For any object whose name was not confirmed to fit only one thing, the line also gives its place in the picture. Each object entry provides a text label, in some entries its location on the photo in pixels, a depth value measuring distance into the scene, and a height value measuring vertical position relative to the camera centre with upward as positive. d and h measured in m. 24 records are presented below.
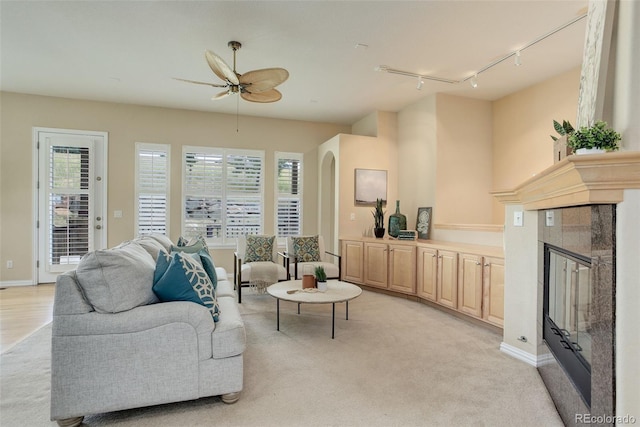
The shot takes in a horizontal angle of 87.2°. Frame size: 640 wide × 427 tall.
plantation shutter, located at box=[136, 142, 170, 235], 5.64 +0.38
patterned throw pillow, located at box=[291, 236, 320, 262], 5.07 -0.56
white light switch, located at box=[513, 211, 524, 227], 2.78 -0.03
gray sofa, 1.82 -0.77
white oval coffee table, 3.13 -0.81
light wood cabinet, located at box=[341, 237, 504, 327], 3.44 -0.74
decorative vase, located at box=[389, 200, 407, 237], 5.35 -0.14
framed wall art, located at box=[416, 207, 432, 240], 5.14 -0.15
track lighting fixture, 3.19 +1.77
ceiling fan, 2.92 +1.23
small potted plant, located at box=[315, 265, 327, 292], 3.48 -0.69
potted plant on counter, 5.45 -0.14
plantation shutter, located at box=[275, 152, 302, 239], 6.39 +0.34
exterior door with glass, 5.27 +0.19
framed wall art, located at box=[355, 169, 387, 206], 5.84 +0.47
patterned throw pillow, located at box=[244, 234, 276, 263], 4.88 -0.55
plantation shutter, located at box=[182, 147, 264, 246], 5.90 +0.33
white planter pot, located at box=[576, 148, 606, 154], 1.47 +0.29
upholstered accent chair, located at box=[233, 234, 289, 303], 4.43 -0.71
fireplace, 1.46 -0.49
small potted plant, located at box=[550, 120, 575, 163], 1.95 +0.44
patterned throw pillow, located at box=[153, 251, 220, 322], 2.11 -0.46
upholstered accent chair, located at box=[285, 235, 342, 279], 4.77 -0.64
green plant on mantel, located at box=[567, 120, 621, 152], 1.46 +0.34
